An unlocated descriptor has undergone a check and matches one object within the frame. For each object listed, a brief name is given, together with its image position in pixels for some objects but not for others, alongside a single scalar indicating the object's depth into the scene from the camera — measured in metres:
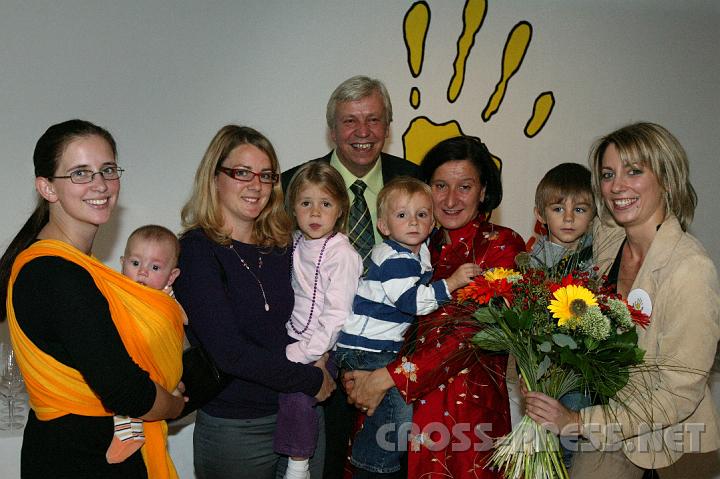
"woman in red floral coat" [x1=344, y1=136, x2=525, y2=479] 2.63
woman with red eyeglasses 2.43
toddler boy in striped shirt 2.66
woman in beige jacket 2.23
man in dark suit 3.20
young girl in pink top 2.57
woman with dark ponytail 1.95
